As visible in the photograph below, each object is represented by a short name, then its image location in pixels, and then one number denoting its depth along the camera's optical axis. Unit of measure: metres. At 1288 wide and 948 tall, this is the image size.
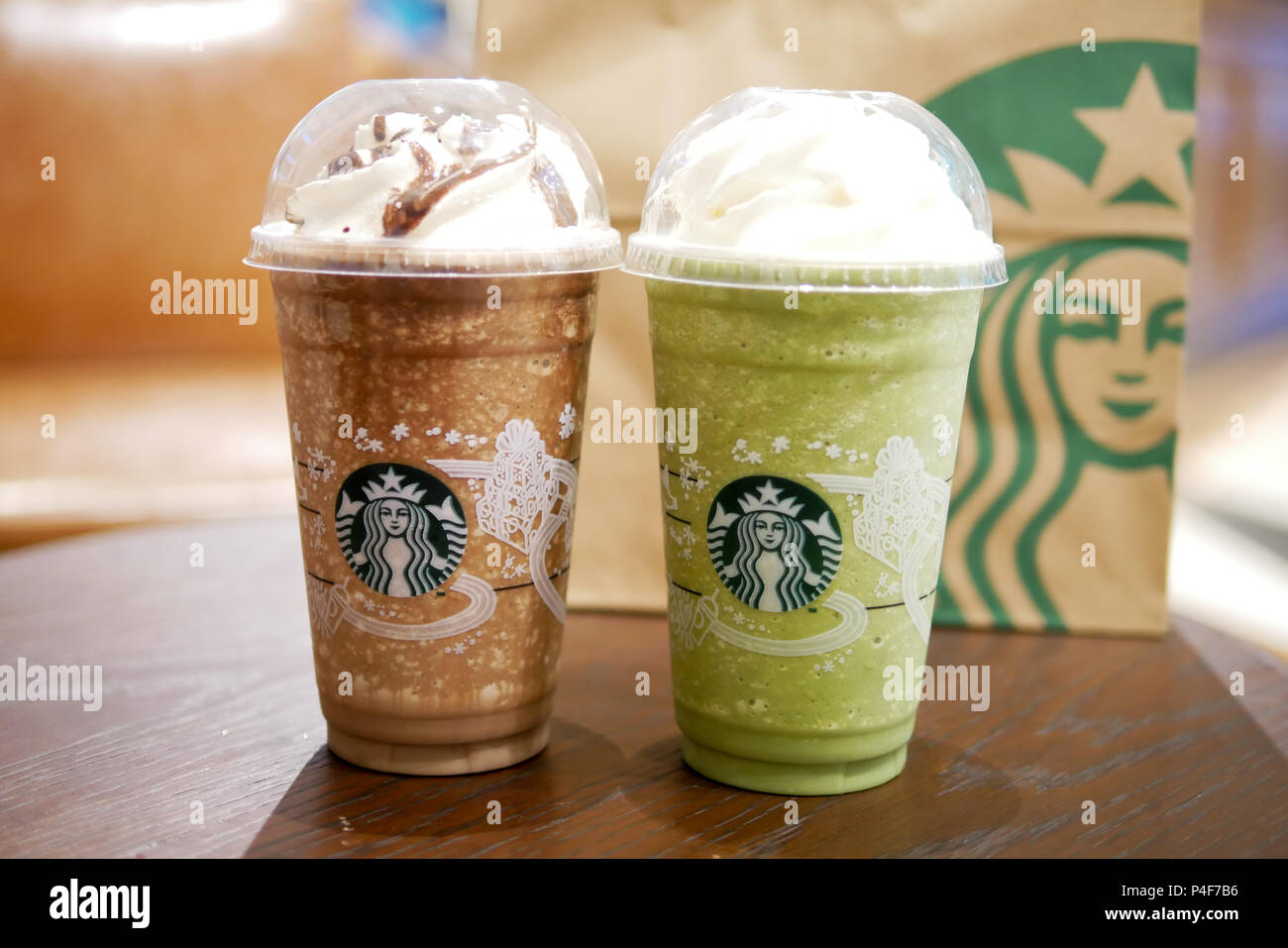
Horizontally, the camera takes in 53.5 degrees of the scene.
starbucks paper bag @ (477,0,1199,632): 0.45
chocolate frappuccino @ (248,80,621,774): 0.32
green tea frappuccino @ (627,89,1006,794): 0.31
